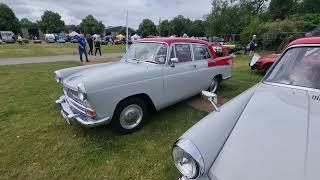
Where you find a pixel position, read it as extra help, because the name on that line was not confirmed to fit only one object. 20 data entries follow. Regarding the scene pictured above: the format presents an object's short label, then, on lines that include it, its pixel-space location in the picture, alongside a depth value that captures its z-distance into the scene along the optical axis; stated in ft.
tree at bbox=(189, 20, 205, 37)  254.59
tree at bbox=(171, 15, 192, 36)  275.08
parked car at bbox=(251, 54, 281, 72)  31.89
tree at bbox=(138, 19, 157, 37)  247.33
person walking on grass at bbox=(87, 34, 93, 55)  58.85
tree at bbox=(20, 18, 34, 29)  277.19
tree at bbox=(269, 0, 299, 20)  138.72
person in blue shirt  44.55
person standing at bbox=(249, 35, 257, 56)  62.97
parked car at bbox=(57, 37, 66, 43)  159.55
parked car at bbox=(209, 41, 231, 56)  55.85
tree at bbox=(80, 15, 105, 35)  240.73
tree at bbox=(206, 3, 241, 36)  99.08
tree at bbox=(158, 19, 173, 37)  252.21
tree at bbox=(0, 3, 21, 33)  213.77
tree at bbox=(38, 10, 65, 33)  239.71
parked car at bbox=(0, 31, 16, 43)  144.25
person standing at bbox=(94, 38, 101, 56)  60.54
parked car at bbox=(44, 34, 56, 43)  160.35
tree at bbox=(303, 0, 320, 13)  144.62
